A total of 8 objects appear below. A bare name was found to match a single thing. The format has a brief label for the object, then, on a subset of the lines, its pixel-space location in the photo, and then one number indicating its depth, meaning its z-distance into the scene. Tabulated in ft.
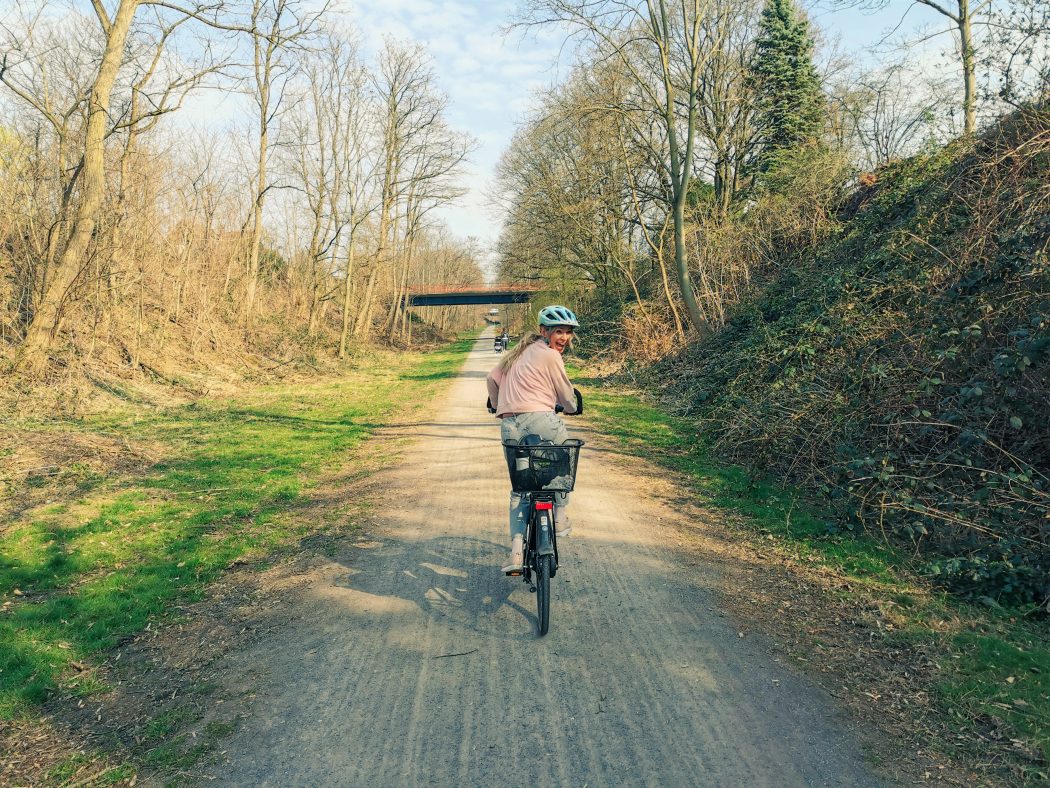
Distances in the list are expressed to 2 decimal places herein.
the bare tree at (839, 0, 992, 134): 31.12
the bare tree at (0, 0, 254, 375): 43.60
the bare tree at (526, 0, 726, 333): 54.13
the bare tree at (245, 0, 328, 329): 80.48
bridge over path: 202.69
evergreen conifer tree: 74.18
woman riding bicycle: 15.74
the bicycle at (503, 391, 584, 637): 14.43
